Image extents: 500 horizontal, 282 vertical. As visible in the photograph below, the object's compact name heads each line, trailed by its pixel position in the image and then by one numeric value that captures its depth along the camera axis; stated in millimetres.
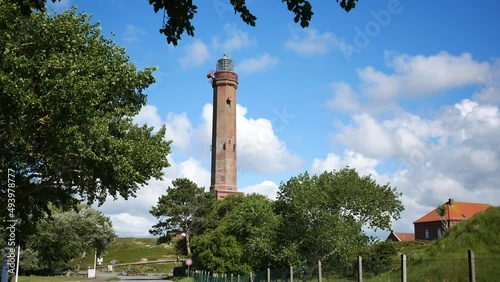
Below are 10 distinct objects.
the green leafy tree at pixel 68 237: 57344
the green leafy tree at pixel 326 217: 31078
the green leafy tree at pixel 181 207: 74875
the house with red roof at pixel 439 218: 87750
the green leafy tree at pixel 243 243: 33281
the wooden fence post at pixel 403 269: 10749
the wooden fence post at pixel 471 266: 9023
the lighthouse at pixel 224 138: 93000
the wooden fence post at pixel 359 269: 12555
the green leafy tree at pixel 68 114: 16422
